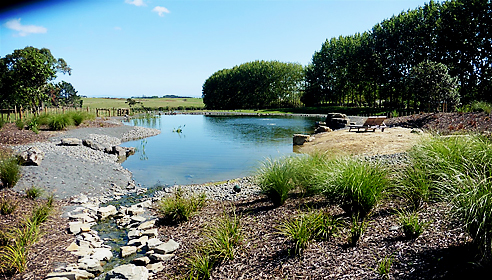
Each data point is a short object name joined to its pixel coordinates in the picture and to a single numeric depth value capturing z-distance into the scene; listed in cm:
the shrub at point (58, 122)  1859
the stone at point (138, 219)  626
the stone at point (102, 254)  465
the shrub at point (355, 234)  358
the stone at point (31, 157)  895
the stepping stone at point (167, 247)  456
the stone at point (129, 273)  388
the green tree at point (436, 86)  2347
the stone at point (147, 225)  581
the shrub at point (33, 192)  663
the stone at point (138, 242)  520
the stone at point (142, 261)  441
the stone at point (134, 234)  554
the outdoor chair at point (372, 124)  1707
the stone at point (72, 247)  473
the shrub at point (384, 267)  288
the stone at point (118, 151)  1448
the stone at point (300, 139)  1678
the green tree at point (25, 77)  3225
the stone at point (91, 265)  427
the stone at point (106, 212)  660
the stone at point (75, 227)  547
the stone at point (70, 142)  1377
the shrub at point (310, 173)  495
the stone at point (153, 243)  484
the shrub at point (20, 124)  1623
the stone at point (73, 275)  388
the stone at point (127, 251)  485
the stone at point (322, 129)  1998
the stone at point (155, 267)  416
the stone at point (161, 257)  441
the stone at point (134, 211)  677
